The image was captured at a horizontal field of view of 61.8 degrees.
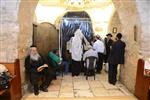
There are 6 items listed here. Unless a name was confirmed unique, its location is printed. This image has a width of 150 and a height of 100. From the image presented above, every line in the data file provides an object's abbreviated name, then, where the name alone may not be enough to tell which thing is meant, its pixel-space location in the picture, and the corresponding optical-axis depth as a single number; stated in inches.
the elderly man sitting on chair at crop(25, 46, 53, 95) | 112.6
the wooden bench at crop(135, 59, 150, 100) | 97.1
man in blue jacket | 127.0
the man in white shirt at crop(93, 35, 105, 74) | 162.3
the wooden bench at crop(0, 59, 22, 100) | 94.7
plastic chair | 146.6
